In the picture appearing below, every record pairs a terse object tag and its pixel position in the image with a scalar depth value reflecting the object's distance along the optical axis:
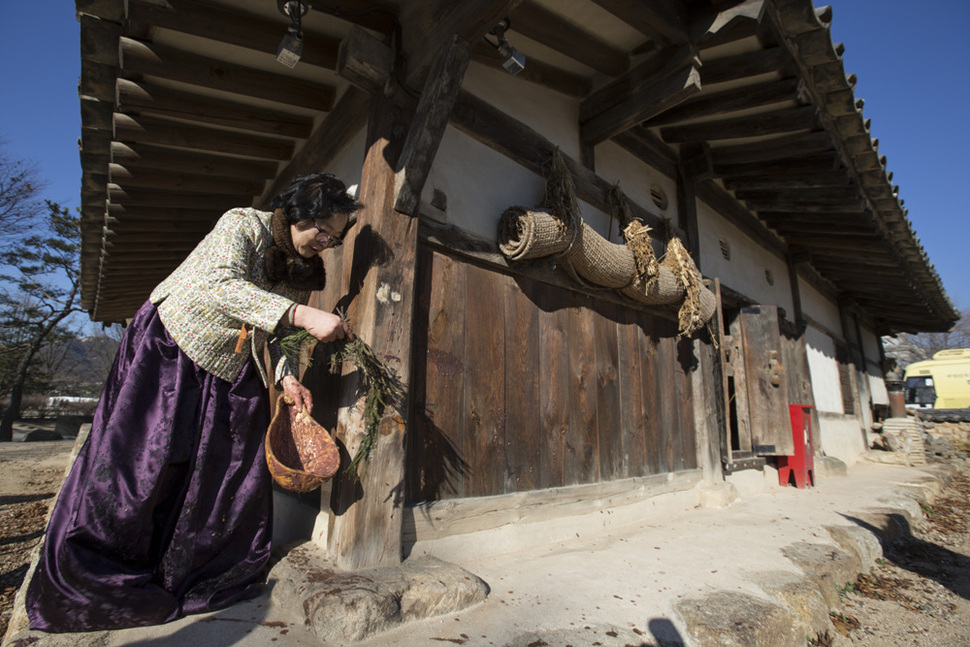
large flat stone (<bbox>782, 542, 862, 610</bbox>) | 2.38
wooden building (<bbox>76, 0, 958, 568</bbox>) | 2.22
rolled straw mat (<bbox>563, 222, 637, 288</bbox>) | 2.97
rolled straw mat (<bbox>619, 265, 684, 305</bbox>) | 3.50
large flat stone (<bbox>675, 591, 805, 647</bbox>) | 1.68
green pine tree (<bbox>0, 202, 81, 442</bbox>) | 14.66
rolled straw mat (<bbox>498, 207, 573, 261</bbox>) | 2.66
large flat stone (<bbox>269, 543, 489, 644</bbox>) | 1.49
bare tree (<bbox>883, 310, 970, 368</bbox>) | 31.34
